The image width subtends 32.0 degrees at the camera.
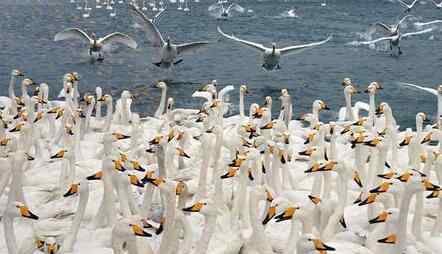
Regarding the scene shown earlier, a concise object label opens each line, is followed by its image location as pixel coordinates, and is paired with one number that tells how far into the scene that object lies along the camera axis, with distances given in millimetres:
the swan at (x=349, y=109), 20000
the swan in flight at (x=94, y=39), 32000
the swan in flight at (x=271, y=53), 32031
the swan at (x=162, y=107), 23222
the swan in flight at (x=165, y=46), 31547
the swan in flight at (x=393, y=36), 43062
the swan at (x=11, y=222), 10438
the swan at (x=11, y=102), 20756
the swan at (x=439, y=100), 20266
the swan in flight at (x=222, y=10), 68062
